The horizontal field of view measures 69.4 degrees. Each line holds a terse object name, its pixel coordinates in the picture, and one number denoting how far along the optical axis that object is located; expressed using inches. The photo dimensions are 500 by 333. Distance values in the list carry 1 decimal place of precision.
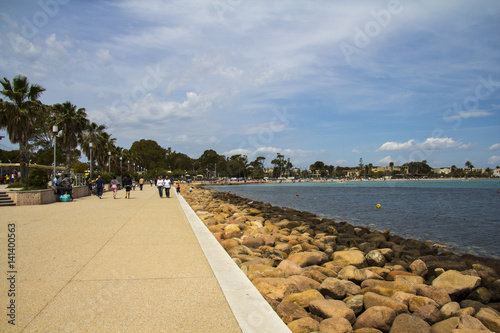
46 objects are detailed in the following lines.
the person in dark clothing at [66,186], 791.8
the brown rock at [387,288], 212.4
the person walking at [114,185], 933.2
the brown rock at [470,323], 166.9
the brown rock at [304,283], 218.8
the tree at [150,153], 4375.0
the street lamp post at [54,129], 762.5
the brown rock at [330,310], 174.9
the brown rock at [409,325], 159.5
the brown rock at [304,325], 151.6
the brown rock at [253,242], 349.1
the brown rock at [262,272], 229.5
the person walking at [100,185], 905.1
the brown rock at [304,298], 187.9
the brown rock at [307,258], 291.1
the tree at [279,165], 7140.8
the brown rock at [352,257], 299.1
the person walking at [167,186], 1007.1
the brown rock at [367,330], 158.2
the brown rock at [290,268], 252.4
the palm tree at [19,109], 1018.7
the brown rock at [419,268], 279.4
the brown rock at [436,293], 208.8
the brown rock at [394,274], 257.8
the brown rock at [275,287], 197.3
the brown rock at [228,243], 329.3
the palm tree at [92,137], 2224.0
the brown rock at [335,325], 157.3
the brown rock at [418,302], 190.4
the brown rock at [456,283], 229.6
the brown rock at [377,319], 170.2
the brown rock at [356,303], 195.3
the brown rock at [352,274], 248.1
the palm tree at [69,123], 1413.6
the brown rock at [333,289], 211.0
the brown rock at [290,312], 163.3
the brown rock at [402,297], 197.3
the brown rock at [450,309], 187.0
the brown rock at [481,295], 227.1
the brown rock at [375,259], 301.6
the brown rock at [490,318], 173.6
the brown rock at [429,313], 181.2
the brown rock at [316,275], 241.7
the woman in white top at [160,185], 996.6
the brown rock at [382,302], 184.1
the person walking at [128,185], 917.5
